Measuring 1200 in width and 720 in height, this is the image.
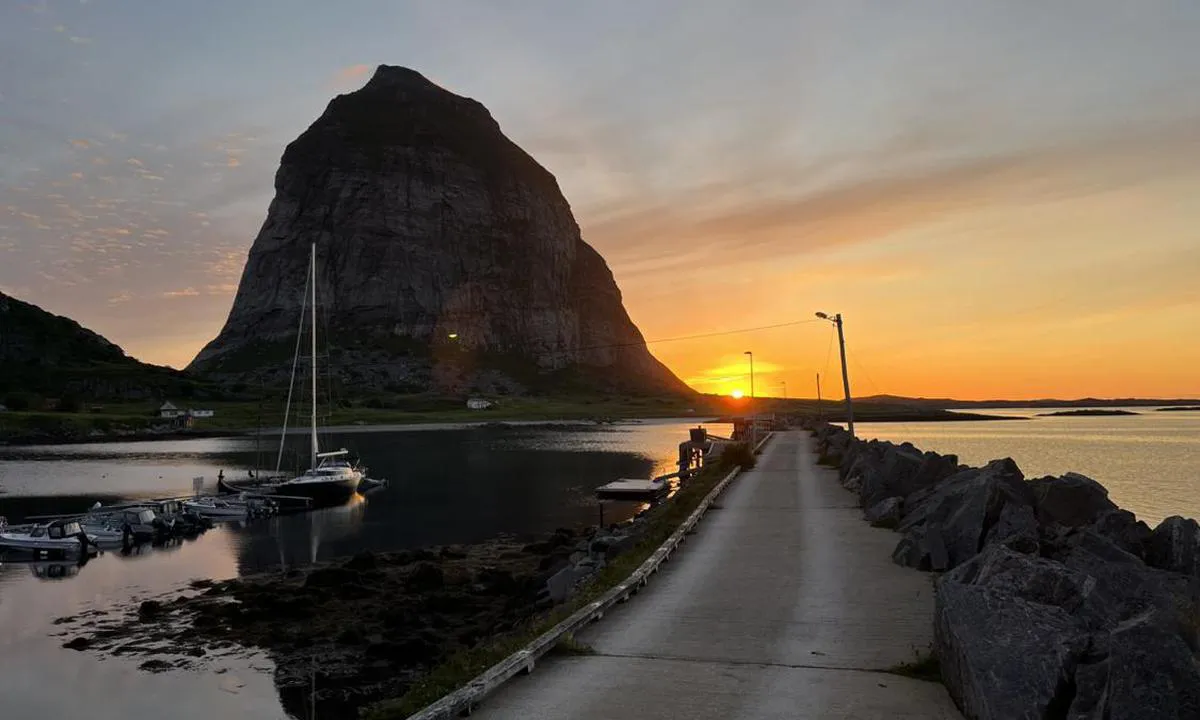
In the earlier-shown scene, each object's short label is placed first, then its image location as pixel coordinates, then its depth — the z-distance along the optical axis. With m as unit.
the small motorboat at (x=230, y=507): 53.00
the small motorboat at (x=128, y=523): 44.25
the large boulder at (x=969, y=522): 17.30
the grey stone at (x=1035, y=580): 10.30
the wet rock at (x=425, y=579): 31.31
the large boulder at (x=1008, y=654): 8.48
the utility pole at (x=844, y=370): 53.74
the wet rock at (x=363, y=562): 35.62
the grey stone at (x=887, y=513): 25.72
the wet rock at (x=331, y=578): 32.06
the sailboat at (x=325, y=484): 60.81
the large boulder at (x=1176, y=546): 14.99
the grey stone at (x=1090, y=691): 7.83
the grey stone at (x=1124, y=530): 16.41
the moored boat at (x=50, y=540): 40.16
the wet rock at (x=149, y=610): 29.09
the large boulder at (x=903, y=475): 29.59
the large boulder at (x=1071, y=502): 20.76
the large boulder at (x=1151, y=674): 7.23
